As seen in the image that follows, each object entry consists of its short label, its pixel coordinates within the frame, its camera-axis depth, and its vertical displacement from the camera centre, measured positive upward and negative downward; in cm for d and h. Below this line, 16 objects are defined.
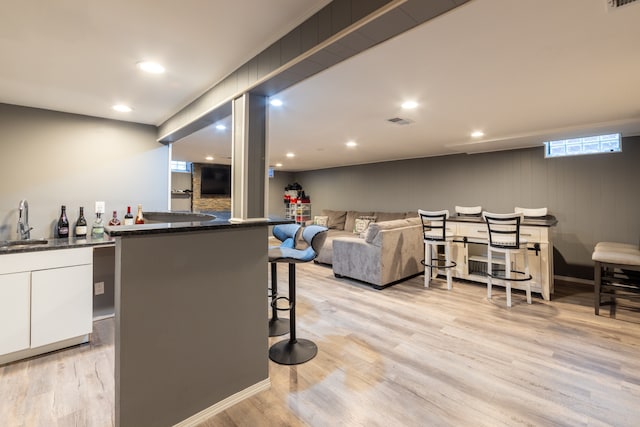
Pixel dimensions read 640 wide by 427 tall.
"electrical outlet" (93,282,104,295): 298 -77
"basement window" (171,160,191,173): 724 +124
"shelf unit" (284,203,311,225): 868 +12
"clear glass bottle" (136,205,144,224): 324 -4
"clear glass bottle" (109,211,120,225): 322 -7
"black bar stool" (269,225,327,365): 221 -54
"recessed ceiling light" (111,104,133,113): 284 +107
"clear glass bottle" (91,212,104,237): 302 -15
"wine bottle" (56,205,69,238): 290 -11
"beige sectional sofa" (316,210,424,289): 412 -59
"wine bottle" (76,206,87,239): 297 -13
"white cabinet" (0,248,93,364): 213 -69
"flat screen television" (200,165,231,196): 752 +93
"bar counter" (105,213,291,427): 141 -59
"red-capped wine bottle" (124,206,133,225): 327 -3
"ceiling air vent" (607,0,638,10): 136 +102
